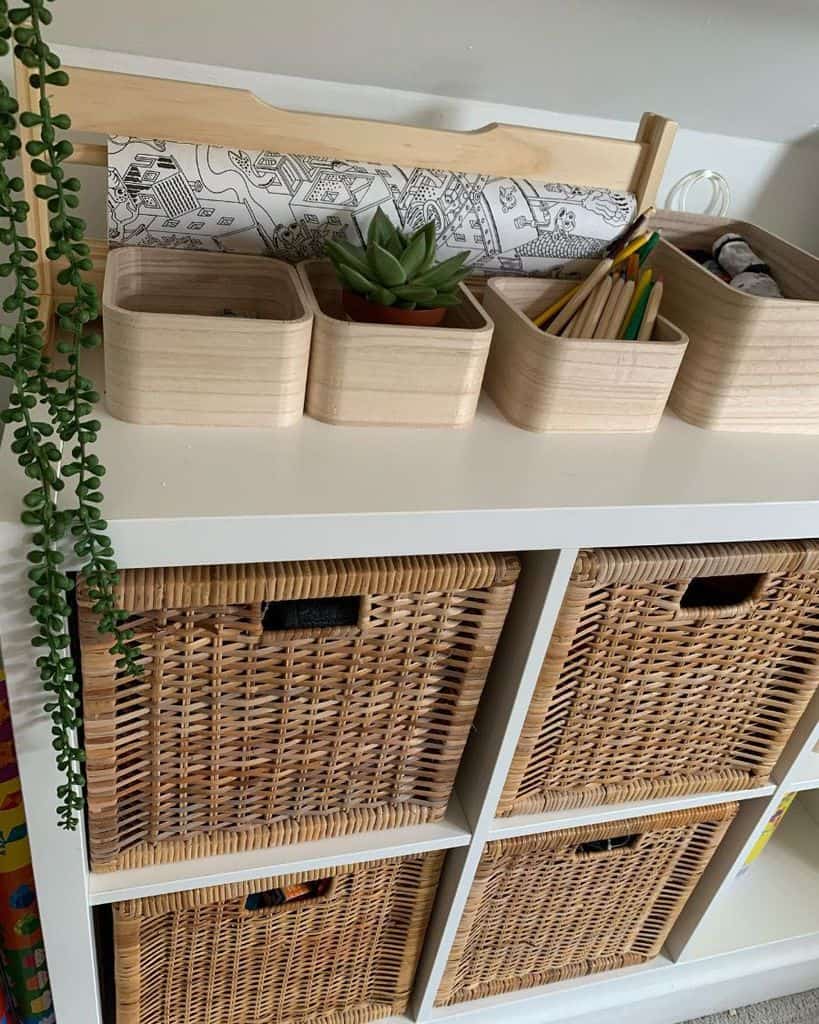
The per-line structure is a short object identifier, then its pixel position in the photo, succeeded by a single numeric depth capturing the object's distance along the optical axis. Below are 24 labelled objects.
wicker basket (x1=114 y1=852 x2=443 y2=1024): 0.91
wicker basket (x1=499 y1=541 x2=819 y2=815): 0.81
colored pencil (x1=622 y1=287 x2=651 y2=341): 0.87
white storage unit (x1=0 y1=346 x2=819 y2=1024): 0.65
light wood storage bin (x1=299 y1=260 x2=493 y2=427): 0.74
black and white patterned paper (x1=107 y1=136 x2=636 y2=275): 0.84
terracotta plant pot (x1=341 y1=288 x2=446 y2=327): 0.79
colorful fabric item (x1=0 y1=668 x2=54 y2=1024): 0.86
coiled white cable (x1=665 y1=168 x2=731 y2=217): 1.18
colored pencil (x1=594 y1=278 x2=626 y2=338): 0.87
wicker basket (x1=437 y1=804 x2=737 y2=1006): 1.02
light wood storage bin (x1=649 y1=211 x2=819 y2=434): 0.85
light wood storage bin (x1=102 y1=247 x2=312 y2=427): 0.69
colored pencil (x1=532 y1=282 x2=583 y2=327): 0.89
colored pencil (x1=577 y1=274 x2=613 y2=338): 0.87
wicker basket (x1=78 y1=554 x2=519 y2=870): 0.70
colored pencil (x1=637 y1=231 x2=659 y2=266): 0.92
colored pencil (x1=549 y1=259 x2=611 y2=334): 0.89
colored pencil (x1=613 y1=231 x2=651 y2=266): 0.93
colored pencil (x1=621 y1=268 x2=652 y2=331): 0.88
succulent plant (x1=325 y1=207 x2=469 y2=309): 0.78
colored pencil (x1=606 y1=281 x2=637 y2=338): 0.87
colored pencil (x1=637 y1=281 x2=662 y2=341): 0.87
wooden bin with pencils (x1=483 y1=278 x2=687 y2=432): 0.79
